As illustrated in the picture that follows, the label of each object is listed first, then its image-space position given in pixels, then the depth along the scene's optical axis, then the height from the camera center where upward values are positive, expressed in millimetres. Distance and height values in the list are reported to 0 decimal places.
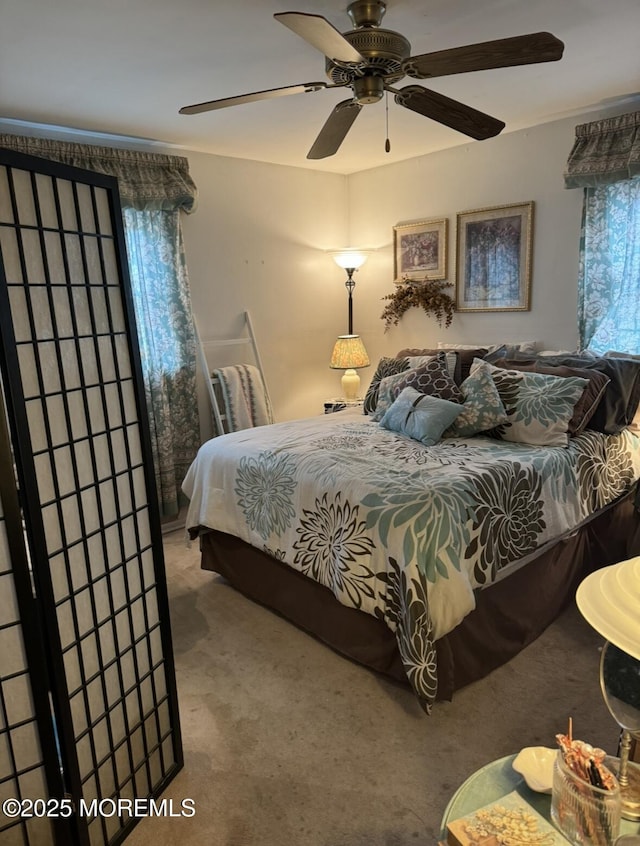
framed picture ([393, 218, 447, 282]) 4180 +406
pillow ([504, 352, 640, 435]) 2865 -515
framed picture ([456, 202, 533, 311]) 3732 +287
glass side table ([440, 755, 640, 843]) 1109 -1005
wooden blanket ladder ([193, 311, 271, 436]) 3963 -312
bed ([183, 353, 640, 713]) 2018 -911
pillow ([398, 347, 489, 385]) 3383 -340
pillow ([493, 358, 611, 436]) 2776 -498
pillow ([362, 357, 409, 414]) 3457 -418
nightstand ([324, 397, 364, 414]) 4270 -737
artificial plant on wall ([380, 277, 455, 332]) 4214 +30
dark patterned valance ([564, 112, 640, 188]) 3053 +792
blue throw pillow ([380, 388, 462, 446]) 2783 -563
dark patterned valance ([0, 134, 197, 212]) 3148 +908
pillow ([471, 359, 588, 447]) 2705 -524
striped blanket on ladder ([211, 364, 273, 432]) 4000 -603
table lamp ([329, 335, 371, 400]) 4484 -377
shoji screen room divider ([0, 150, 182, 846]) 1250 -473
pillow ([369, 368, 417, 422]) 3270 -505
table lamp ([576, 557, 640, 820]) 822 -488
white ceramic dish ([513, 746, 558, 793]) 1143 -970
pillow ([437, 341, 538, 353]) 3619 -301
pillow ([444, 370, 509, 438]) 2818 -551
